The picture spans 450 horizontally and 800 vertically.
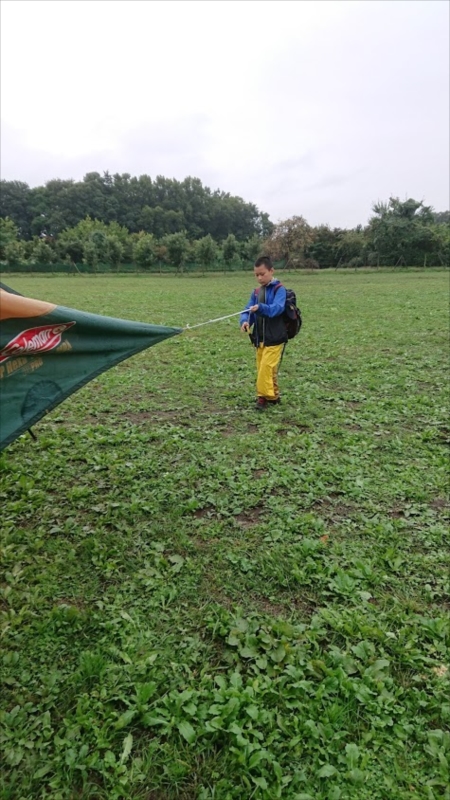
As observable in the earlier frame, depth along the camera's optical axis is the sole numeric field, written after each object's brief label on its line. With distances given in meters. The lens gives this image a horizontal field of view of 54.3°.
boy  5.17
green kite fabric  2.28
